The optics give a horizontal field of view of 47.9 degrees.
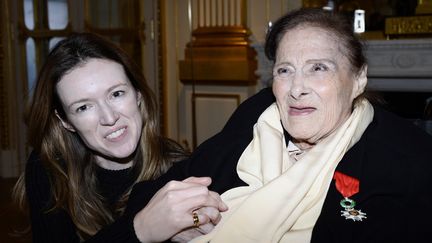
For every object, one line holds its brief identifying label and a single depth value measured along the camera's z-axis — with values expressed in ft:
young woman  5.68
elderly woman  4.35
